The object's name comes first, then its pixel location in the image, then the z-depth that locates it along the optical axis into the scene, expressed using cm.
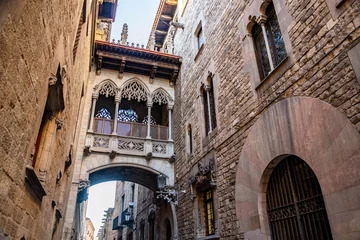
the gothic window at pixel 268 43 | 514
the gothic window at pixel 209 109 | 766
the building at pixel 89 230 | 4006
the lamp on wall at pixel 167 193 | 962
